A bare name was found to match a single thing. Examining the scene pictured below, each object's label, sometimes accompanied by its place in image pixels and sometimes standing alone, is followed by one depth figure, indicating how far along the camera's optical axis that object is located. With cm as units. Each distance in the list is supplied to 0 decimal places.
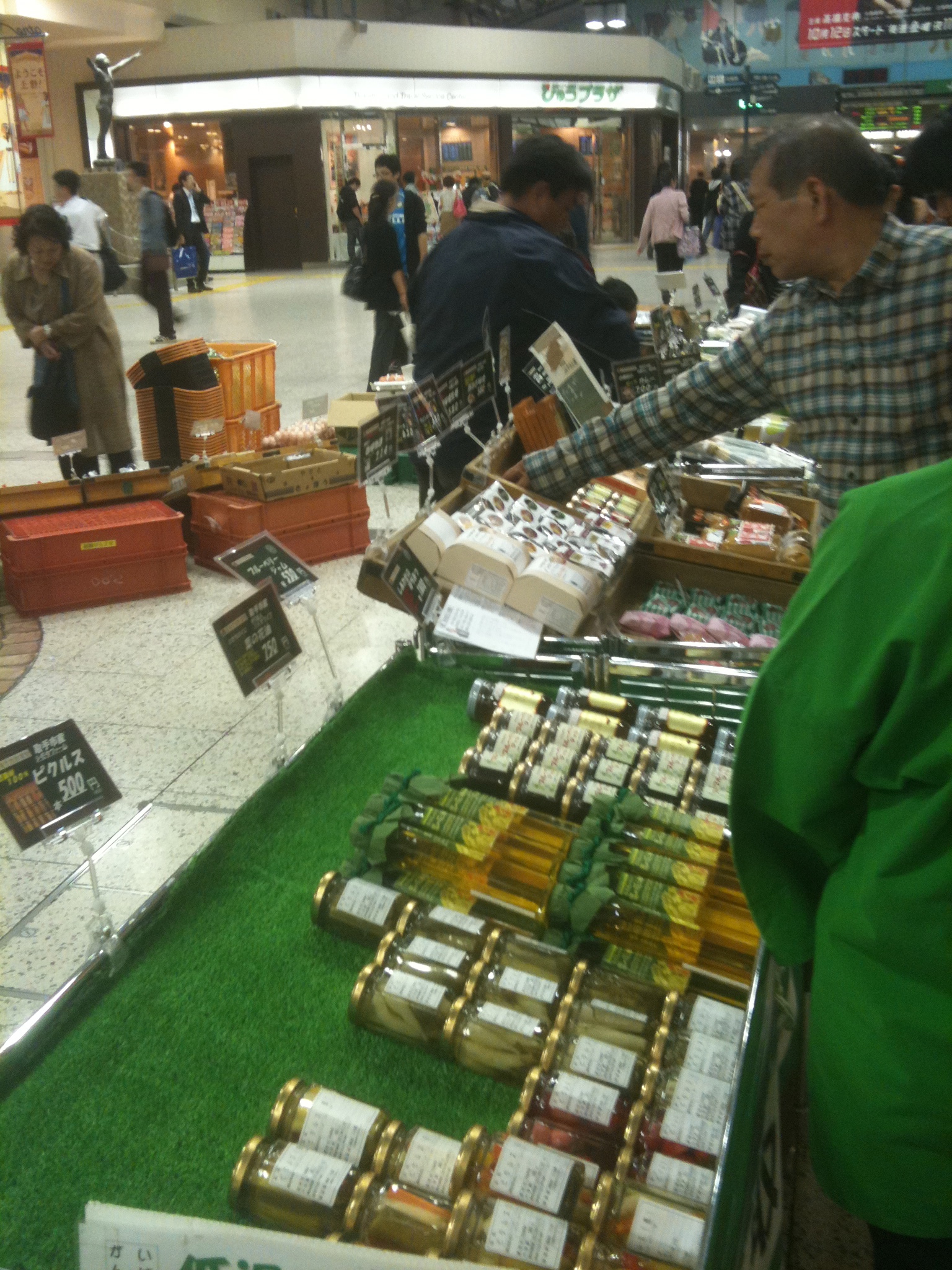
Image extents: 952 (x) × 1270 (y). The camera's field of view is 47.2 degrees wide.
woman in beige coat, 542
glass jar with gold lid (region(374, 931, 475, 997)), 169
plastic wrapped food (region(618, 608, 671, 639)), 275
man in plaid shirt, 207
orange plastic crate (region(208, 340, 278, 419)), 636
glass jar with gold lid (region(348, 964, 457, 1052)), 167
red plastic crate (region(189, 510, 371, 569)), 518
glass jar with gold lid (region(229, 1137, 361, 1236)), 138
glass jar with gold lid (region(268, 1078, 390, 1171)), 144
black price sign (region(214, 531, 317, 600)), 233
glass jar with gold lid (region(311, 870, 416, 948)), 185
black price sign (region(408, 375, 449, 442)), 281
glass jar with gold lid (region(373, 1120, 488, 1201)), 138
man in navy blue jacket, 314
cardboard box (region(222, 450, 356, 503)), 503
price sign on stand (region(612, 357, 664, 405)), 354
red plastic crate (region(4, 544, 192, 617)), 474
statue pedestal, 1616
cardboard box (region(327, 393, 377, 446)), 643
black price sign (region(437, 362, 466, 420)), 286
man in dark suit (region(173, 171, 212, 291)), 1722
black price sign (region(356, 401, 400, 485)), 265
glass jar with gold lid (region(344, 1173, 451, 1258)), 133
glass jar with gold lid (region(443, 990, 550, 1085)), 161
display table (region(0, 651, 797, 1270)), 148
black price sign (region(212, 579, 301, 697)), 218
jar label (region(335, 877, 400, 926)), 185
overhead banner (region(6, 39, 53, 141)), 1249
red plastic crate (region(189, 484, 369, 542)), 502
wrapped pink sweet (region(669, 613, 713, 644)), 275
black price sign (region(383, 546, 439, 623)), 242
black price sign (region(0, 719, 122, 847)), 179
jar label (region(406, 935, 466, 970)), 170
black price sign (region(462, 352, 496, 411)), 295
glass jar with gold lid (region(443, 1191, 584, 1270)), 128
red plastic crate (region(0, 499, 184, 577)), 467
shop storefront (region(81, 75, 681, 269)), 2152
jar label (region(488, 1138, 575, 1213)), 134
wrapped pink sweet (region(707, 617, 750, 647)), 272
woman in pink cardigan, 1318
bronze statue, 1694
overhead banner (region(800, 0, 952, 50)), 1484
